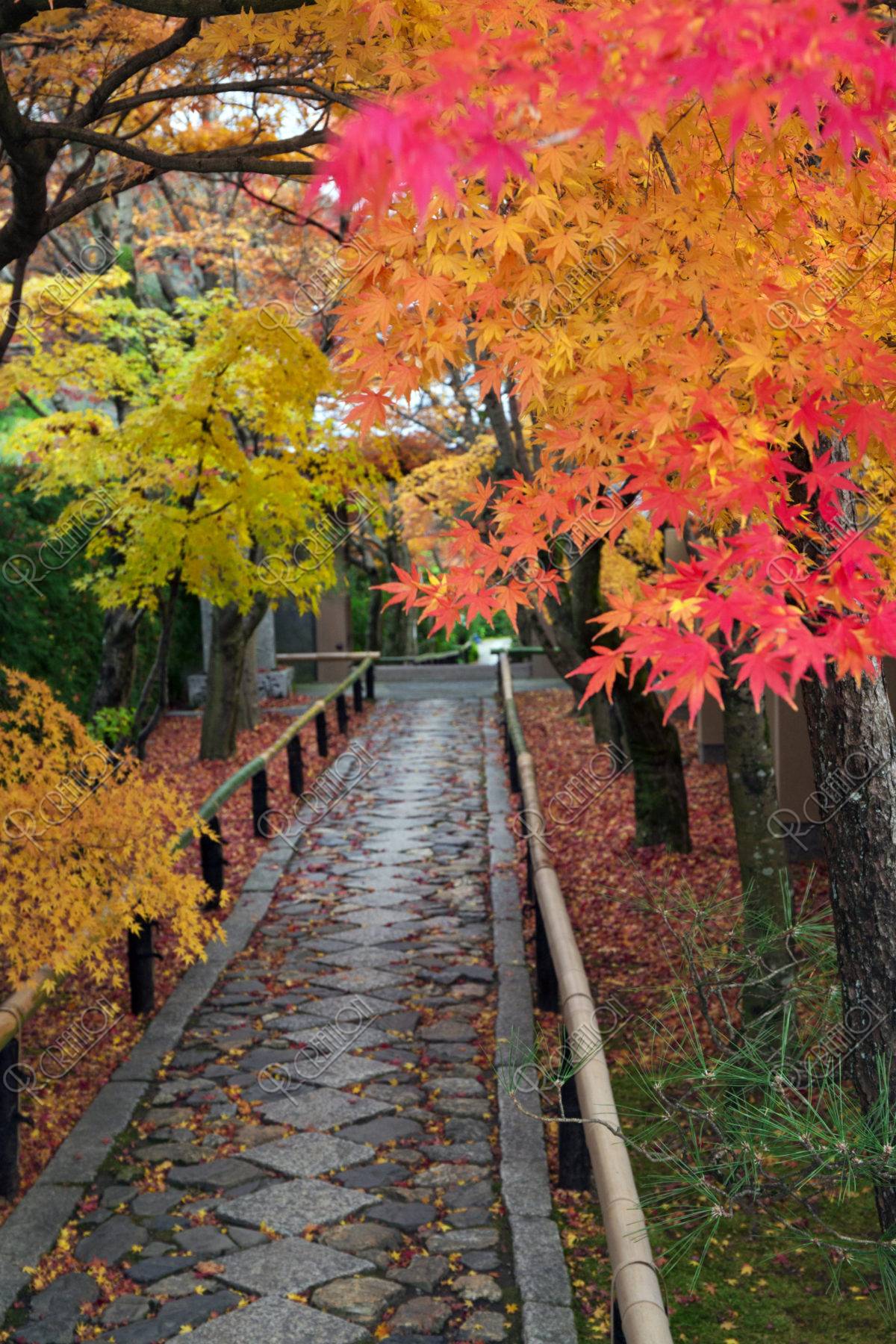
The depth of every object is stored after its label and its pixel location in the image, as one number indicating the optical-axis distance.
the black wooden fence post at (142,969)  6.61
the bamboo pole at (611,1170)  2.95
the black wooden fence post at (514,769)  12.19
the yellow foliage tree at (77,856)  5.53
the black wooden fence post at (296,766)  11.78
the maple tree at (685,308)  2.32
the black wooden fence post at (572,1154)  4.77
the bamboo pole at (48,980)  4.77
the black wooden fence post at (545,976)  6.57
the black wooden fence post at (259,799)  10.28
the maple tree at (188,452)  8.82
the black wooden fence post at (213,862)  8.23
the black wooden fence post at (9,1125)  4.72
